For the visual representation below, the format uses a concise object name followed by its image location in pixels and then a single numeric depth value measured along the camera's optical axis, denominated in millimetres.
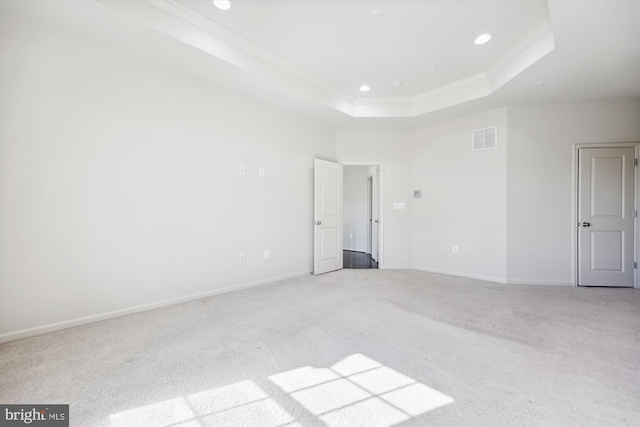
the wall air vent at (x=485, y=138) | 4379
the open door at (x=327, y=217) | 4812
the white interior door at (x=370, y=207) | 7106
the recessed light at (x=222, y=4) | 2449
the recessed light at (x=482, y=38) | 2923
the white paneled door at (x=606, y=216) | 3996
